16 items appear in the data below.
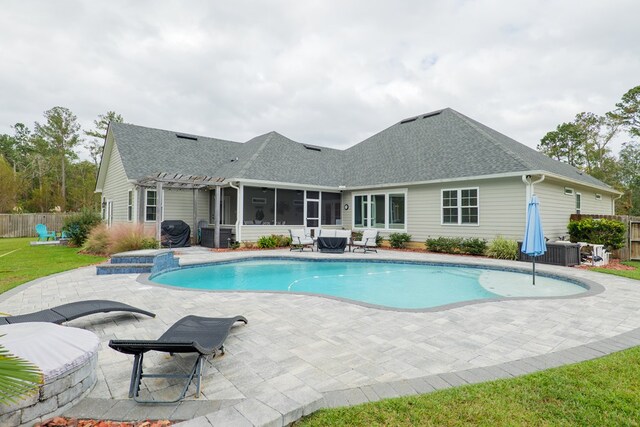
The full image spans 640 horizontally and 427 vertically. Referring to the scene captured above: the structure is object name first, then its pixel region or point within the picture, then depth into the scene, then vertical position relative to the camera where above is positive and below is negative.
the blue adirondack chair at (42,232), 17.83 -0.73
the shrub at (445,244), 12.84 -1.02
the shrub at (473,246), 12.18 -1.02
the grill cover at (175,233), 14.72 -0.65
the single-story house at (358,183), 12.54 +1.66
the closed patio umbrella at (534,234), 7.45 -0.34
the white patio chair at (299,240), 14.03 -0.92
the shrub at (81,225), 15.27 -0.28
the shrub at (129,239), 11.55 -0.73
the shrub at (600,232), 11.02 -0.41
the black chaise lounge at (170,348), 2.49 -1.16
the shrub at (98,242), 12.34 -0.90
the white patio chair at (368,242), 13.68 -0.97
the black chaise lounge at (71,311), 3.69 -1.20
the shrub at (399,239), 14.70 -0.90
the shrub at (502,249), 11.19 -1.04
